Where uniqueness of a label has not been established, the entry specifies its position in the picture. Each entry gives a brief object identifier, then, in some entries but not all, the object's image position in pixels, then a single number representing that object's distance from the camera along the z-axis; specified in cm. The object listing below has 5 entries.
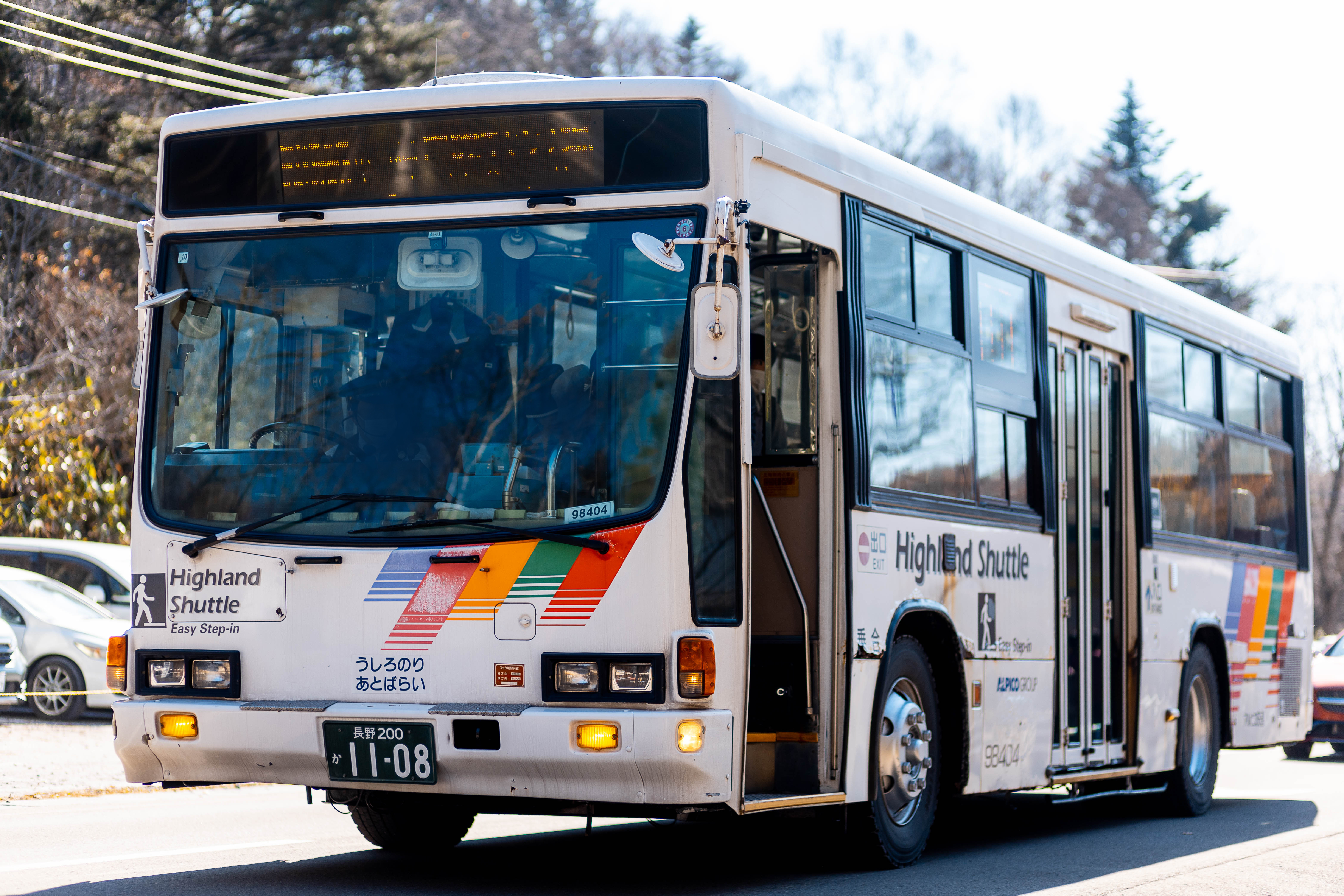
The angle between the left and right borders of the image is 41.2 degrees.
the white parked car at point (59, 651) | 1742
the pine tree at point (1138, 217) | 6253
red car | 1955
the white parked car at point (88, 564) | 1978
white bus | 688
